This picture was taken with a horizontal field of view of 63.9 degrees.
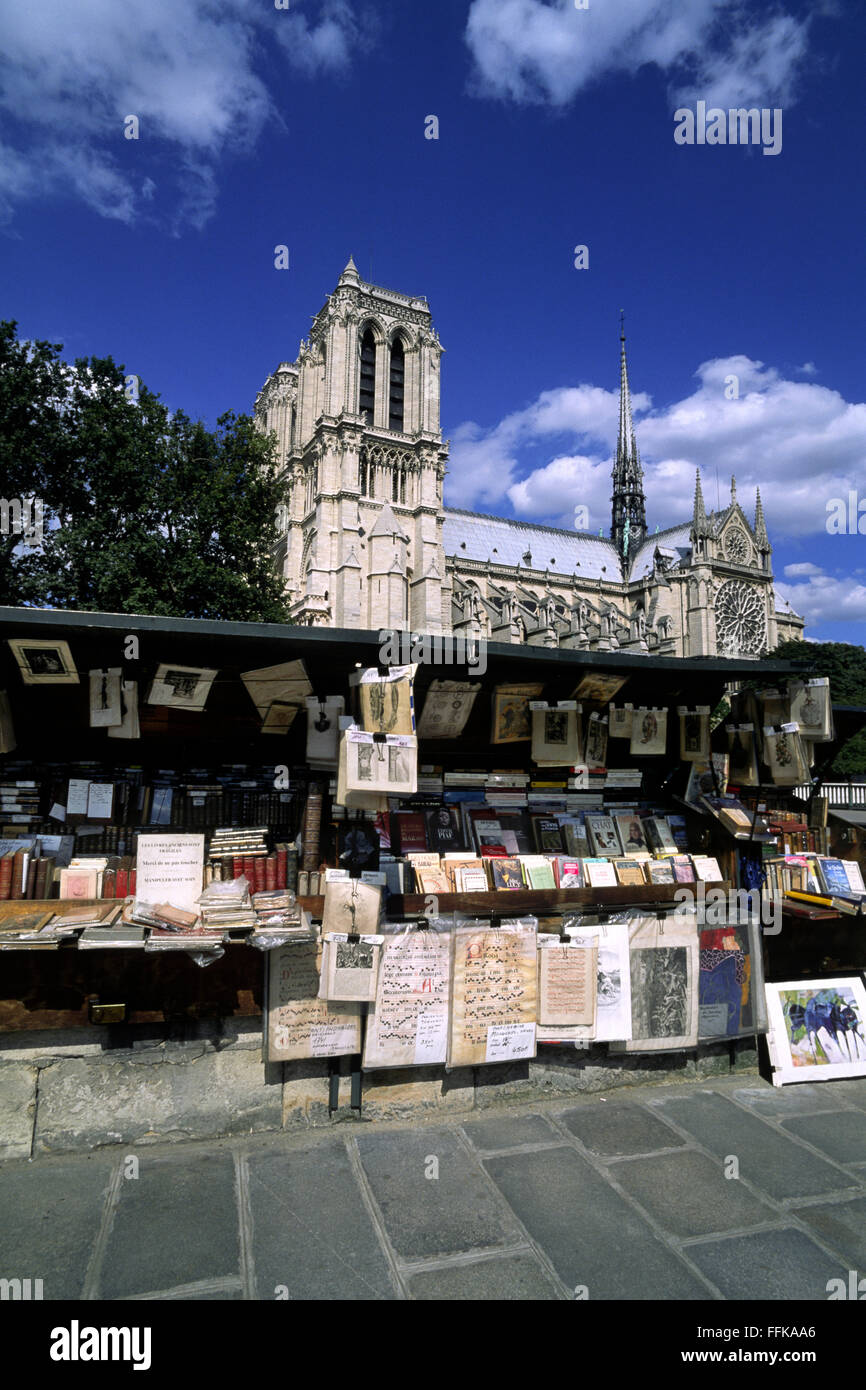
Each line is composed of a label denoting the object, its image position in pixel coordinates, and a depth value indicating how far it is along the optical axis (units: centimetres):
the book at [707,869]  607
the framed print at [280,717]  532
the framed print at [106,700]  492
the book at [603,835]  612
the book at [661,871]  595
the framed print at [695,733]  649
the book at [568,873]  567
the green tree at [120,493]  2209
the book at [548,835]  604
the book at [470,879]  539
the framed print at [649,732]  639
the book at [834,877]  648
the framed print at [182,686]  495
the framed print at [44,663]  450
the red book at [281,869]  526
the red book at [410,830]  564
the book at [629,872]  582
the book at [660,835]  631
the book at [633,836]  620
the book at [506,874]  552
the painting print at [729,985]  563
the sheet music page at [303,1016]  474
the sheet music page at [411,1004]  481
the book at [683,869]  601
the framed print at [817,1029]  569
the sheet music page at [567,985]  512
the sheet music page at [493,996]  494
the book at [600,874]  572
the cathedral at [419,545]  4969
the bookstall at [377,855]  464
